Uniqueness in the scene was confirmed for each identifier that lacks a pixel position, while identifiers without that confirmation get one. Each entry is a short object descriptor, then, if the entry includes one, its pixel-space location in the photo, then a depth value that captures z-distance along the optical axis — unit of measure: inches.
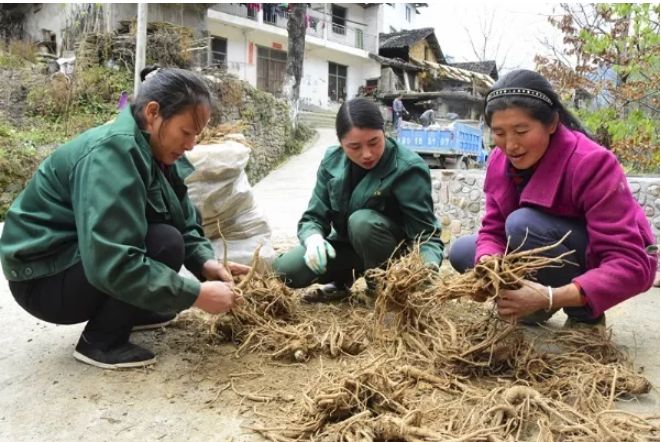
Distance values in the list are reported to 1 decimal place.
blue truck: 436.8
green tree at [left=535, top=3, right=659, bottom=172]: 156.9
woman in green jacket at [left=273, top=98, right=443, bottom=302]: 85.6
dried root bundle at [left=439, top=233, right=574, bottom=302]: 56.6
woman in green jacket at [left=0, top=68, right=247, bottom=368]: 56.4
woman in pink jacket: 58.9
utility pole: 280.7
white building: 676.7
